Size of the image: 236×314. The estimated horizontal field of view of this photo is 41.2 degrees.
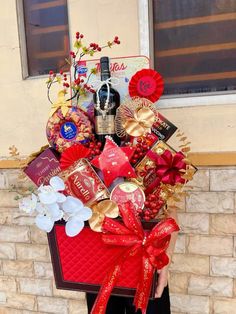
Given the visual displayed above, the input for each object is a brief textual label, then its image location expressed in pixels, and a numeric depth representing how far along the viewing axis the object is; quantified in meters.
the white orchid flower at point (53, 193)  0.79
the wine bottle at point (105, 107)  0.89
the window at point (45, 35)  1.53
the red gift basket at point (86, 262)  0.86
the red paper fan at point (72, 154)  0.85
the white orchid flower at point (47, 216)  0.81
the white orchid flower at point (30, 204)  0.82
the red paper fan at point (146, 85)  0.92
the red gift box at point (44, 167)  0.89
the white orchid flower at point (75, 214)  0.81
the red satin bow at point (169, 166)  0.82
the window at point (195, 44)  1.34
